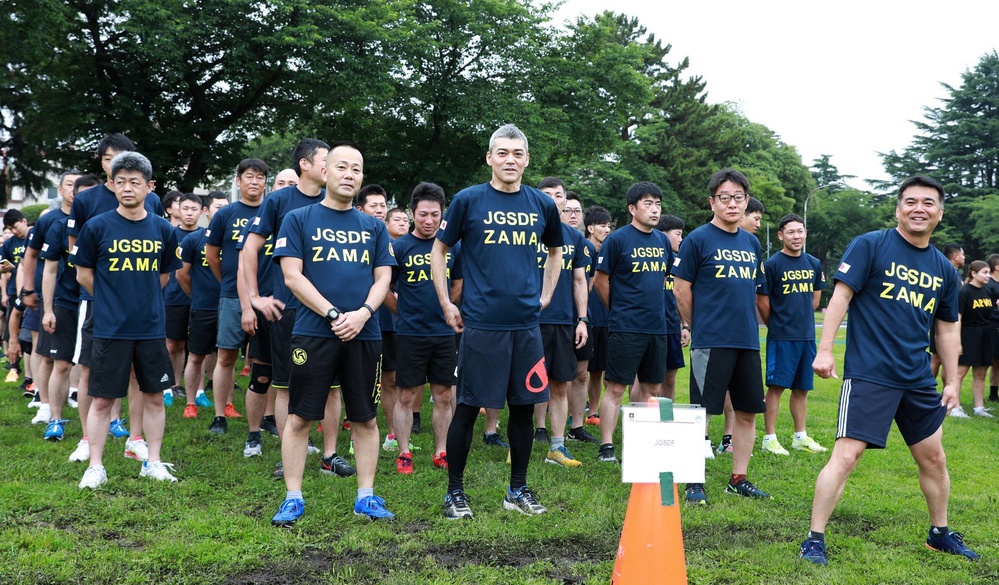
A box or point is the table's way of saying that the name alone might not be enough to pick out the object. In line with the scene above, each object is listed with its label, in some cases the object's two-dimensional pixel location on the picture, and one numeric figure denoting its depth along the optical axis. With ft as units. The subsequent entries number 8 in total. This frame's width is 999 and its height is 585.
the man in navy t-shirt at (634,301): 22.34
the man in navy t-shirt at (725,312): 18.66
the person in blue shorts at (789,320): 24.29
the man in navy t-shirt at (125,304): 18.26
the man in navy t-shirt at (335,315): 15.57
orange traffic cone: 11.74
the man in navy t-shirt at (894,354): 14.44
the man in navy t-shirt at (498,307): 16.43
